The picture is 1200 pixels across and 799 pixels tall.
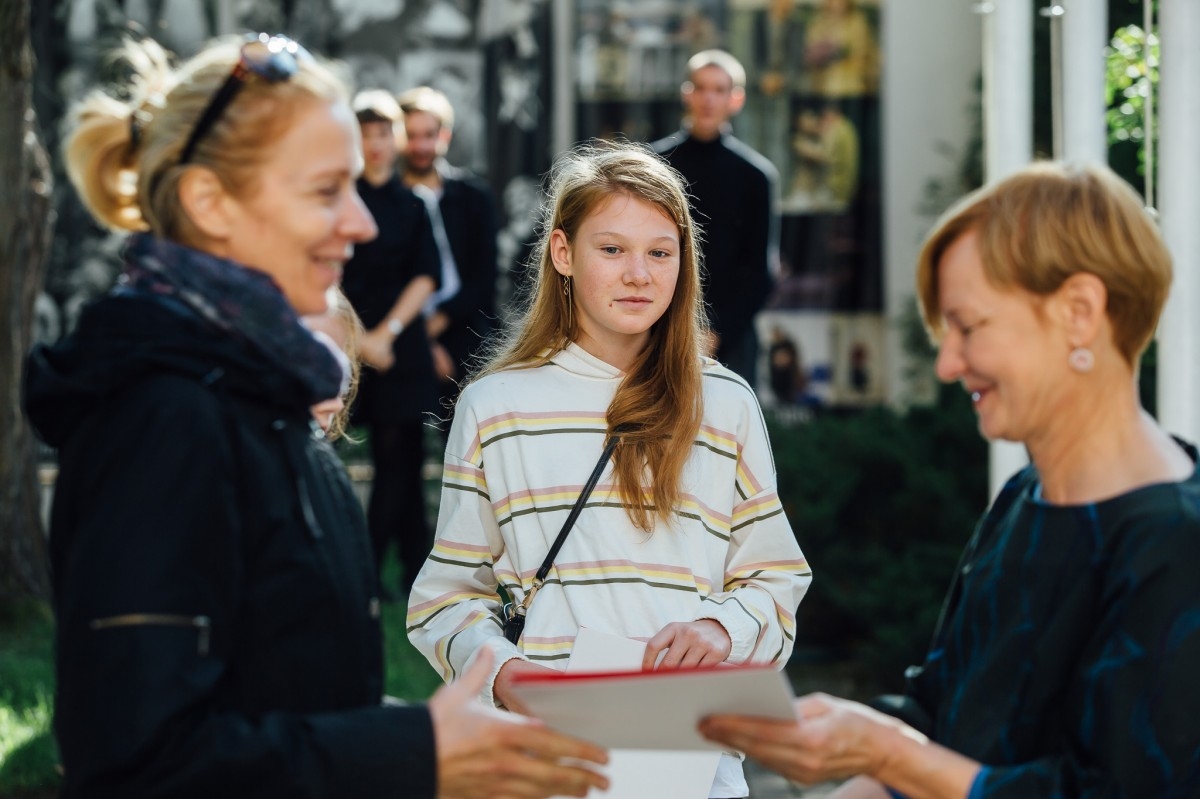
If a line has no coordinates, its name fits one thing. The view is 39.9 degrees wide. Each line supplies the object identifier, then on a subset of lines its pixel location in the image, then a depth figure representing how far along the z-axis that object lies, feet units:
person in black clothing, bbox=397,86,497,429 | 25.75
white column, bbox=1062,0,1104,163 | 16.85
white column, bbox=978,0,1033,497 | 19.99
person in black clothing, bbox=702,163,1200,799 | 6.67
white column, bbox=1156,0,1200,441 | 13.80
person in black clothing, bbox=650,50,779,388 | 23.40
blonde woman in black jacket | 6.19
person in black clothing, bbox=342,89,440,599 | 24.16
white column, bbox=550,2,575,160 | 35.42
